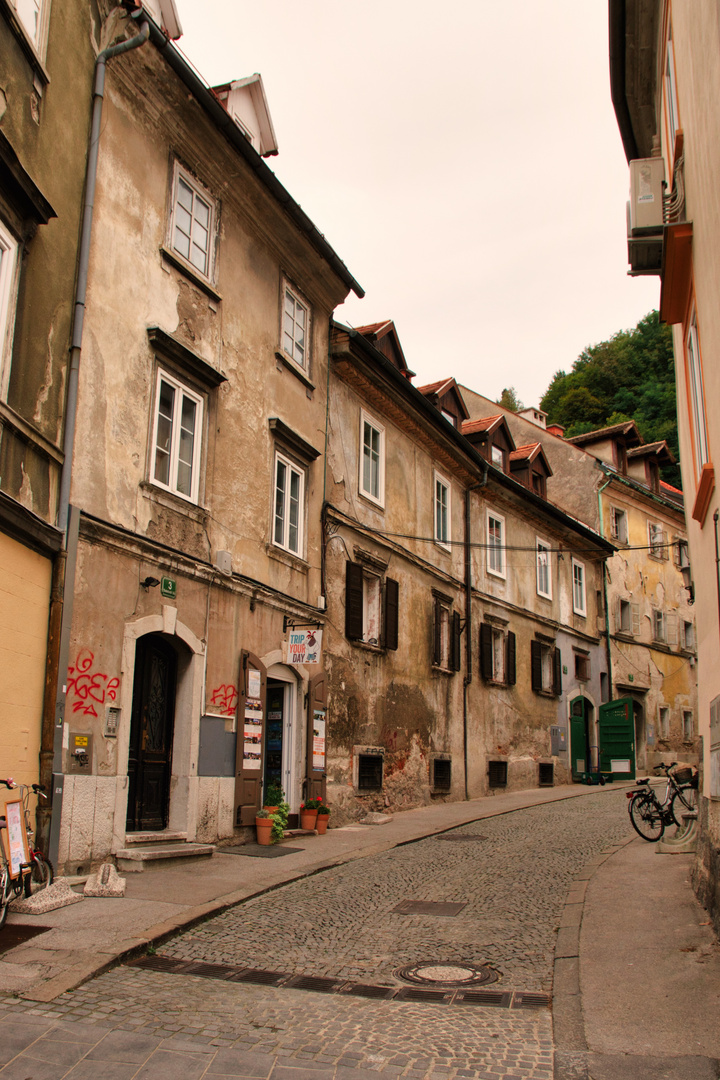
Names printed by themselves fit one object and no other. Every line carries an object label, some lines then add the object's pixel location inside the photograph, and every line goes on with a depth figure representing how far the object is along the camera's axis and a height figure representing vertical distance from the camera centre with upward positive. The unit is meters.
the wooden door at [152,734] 10.98 -0.02
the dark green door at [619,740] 26.47 -0.01
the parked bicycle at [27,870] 6.97 -1.16
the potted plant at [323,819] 13.97 -1.27
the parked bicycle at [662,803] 12.48 -0.87
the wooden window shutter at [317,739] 14.32 -0.07
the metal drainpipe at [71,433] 9.13 +3.10
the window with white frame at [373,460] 17.55 +5.28
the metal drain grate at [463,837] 13.47 -1.46
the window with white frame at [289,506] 14.42 +3.61
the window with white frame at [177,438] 11.62 +3.78
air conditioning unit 8.79 +4.99
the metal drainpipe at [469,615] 20.80 +2.80
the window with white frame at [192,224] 12.42 +6.98
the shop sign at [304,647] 12.96 +1.24
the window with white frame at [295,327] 15.18 +6.79
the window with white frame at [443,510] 20.72 +5.10
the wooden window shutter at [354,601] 16.06 +2.34
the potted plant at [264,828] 12.45 -1.26
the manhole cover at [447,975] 6.27 -1.64
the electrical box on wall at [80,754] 9.49 -0.23
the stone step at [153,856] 9.87 -1.35
